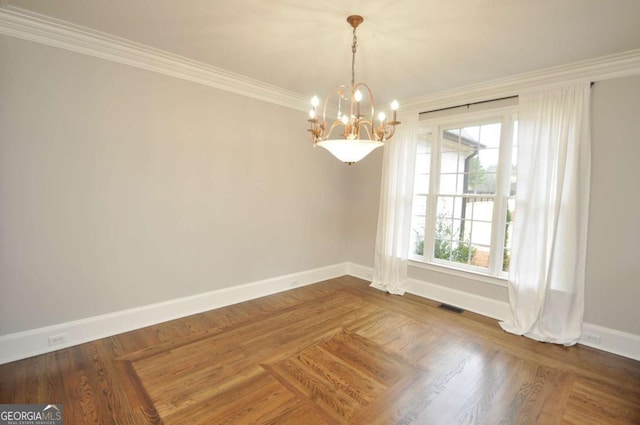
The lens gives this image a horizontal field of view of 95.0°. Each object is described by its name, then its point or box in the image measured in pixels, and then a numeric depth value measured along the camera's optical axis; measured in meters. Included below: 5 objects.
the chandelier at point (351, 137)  2.09
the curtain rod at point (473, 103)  2.96
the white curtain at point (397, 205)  4.29
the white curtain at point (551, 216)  2.99
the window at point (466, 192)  3.61
